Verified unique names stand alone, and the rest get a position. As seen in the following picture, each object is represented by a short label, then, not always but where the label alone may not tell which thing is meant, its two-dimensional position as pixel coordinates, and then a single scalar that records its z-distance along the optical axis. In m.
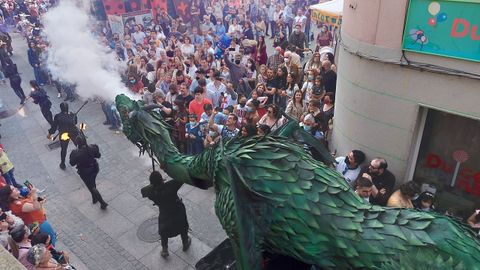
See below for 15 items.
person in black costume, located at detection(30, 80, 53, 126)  11.21
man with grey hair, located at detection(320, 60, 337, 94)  9.36
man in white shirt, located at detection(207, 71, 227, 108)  9.80
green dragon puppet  2.74
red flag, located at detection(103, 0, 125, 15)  18.64
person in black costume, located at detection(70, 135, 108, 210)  7.71
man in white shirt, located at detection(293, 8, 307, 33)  16.24
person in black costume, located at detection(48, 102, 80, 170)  9.35
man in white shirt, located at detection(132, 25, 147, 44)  16.38
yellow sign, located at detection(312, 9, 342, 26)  11.91
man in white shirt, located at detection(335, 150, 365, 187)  6.53
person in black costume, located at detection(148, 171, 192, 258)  6.00
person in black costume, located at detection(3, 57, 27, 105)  13.62
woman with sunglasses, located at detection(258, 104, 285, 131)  7.61
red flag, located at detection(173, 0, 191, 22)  20.66
